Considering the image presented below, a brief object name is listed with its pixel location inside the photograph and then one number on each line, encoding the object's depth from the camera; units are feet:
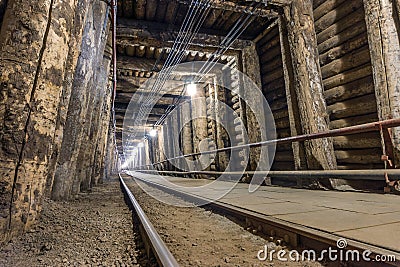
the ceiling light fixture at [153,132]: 54.83
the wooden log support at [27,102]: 5.90
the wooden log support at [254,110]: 18.49
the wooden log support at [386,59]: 10.02
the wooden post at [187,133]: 33.76
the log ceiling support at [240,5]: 15.48
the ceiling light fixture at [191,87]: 26.48
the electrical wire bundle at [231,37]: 16.65
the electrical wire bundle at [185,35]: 16.37
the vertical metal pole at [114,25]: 14.48
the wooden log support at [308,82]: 12.99
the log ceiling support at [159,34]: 18.03
